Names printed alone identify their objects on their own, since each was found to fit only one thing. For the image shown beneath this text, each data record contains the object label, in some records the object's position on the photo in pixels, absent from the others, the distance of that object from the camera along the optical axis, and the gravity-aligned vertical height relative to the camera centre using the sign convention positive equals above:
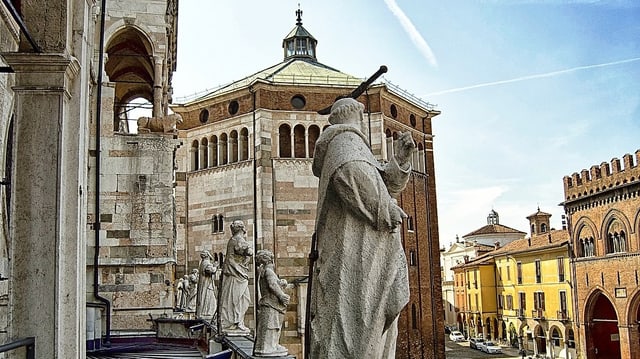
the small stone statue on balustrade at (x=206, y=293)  12.94 -0.36
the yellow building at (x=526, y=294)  46.06 -2.34
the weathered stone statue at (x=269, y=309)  7.24 -0.40
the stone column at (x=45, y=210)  4.82 +0.51
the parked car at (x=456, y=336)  66.12 -6.84
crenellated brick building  35.06 +0.44
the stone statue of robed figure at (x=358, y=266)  3.52 +0.02
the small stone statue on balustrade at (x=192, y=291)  17.03 -0.42
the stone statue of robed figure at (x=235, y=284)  9.73 -0.15
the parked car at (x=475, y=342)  56.69 -6.49
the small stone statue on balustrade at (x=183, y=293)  19.07 -0.49
